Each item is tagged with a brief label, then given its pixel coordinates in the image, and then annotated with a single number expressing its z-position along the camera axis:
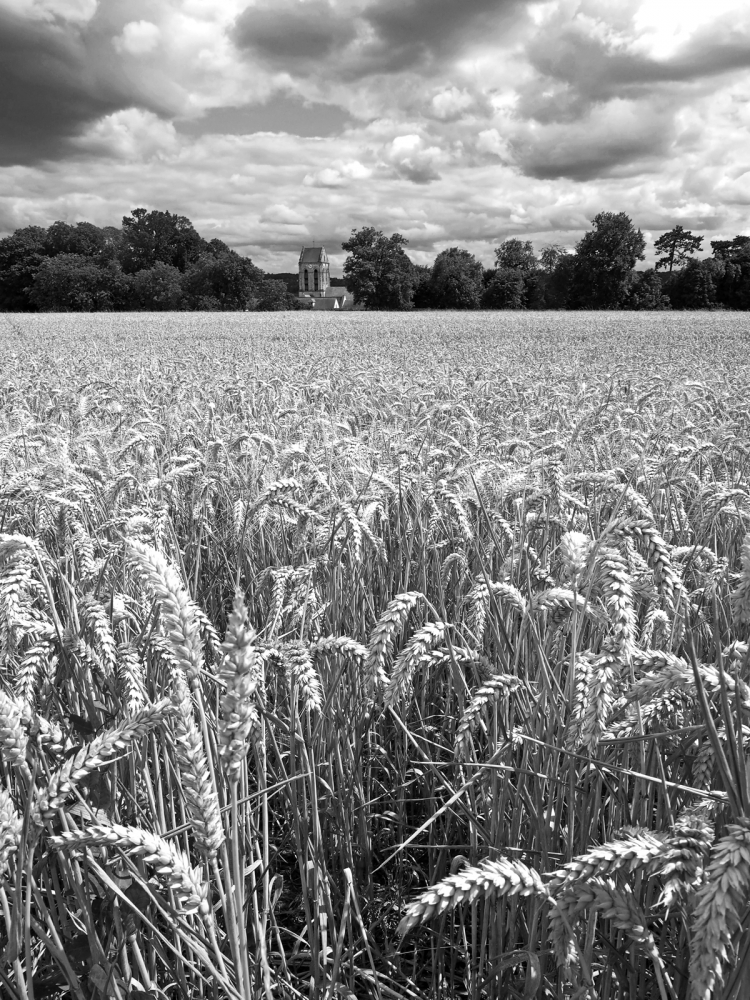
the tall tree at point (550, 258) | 88.62
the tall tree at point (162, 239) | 97.06
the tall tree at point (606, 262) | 75.69
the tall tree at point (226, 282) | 73.31
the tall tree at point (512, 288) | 80.56
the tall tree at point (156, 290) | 67.25
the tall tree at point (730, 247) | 82.96
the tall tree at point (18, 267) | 80.25
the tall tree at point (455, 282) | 79.31
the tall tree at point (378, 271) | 79.62
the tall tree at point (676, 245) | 88.50
